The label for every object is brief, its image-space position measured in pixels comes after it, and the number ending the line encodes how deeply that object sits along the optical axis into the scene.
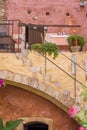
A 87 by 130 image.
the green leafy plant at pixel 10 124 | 4.92
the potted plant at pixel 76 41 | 9.71
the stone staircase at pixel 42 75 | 7.75
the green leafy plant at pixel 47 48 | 8.35
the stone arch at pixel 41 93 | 7.88
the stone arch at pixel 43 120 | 8.46
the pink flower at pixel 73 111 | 4.81
